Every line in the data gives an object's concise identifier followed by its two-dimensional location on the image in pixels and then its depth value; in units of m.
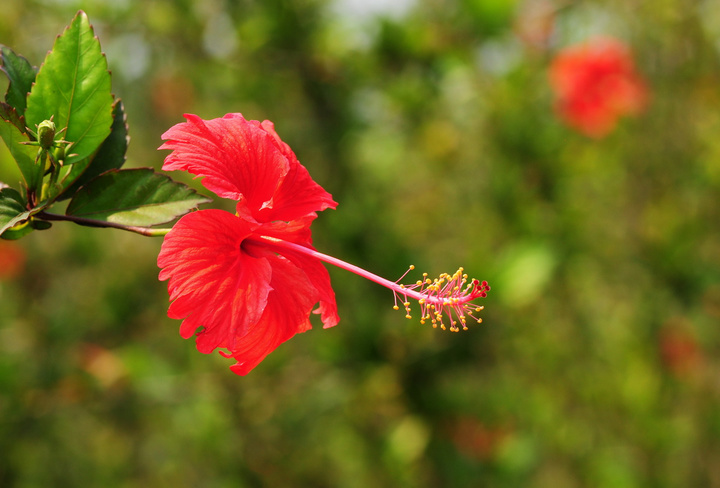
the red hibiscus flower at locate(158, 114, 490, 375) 0.71
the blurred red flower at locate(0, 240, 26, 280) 2.85
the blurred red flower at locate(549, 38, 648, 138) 3.14
